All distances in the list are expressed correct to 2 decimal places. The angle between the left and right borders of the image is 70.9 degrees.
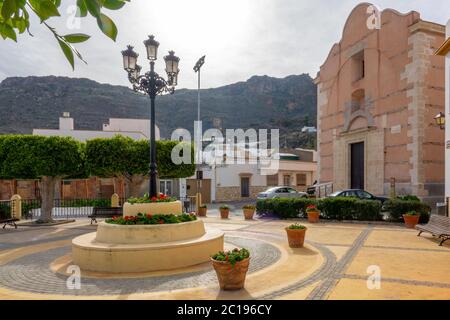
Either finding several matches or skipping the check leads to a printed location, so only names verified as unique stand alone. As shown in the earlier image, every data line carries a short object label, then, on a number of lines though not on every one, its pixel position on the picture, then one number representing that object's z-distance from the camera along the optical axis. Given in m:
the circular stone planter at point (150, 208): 8.68
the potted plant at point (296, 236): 9.22
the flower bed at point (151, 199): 8.99
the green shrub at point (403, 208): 13.80
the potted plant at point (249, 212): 16.77
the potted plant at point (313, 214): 15.13
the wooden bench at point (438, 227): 9.38
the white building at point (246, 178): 31.12
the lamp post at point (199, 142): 28.30
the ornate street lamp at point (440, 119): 13.70
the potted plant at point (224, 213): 17.44
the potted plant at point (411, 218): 13.06
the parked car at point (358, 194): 18.30
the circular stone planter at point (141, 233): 7.61
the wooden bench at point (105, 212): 14.90
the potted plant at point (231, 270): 5.59
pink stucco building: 17.55
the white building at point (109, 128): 31.95
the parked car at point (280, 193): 23.46
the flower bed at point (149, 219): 7.96
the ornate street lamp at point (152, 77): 9.38
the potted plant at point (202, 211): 18.78
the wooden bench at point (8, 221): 13.66
